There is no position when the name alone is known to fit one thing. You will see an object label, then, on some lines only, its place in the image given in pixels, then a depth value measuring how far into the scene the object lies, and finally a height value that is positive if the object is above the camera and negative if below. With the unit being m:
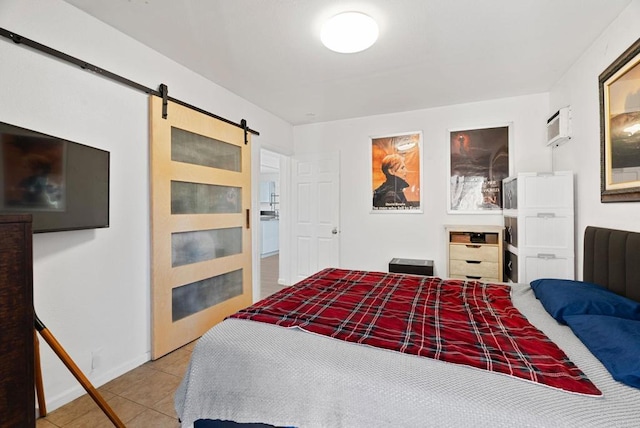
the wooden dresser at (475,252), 3.34 -0.47
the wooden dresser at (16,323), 0.89 -0.34
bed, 0.93 -0.62
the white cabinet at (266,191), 9.55 +0.75
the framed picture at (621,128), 1.81 +0.55
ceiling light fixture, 2.01 +1.28
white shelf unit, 2.67 -0.13
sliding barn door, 2.51 -0.09
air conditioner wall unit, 2.78 +0.84
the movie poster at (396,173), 4.03 +0.56
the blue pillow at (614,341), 1.02 -0.53
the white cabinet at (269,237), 8.42 -0.69
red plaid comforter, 1.14 -0.58
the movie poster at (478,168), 3.61 +0.56
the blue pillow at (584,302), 1.46 -0.48
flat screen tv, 1.41 +0.19
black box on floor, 3.62 -0.68
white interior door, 4.51 +0.01
